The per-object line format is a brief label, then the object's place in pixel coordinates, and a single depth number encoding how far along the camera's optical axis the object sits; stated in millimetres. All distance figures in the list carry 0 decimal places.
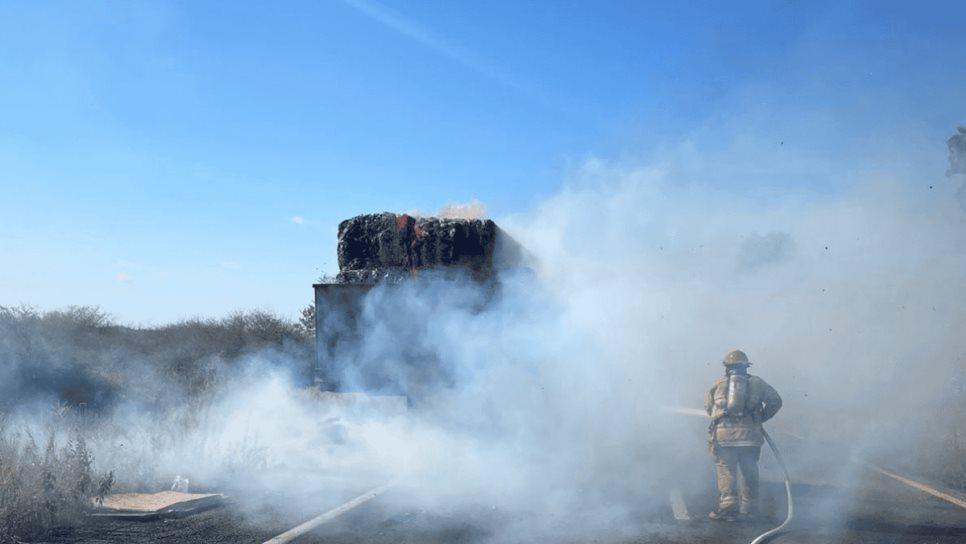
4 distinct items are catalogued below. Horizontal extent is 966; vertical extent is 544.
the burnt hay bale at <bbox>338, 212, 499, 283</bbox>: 10539
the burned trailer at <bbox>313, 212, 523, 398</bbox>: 10523
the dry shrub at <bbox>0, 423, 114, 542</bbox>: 6234
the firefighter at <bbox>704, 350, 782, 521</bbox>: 7605
